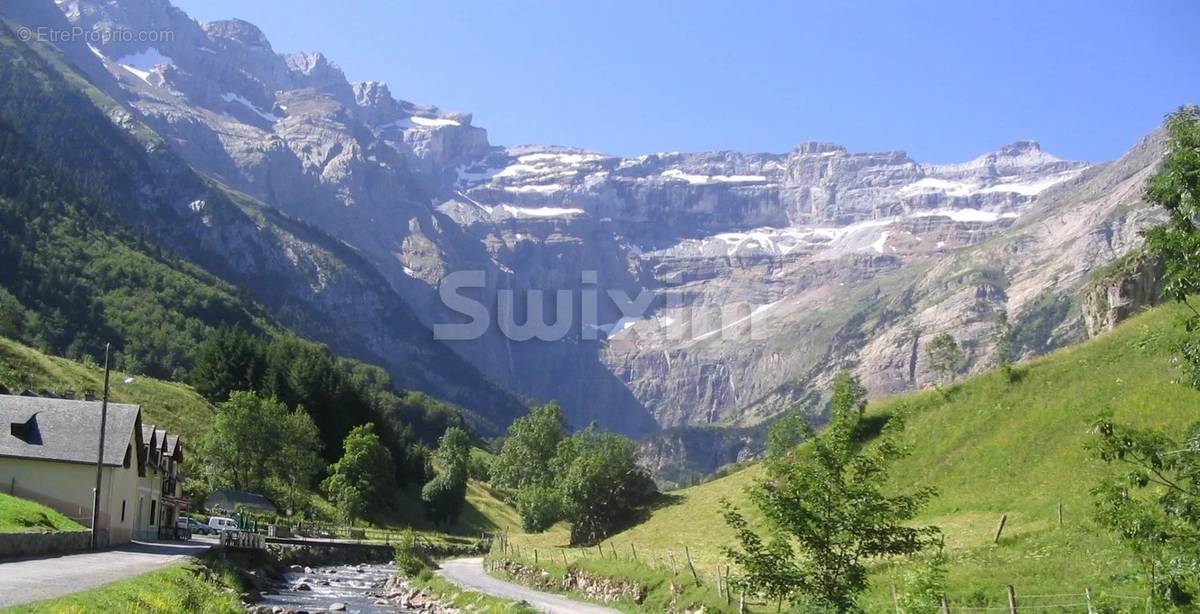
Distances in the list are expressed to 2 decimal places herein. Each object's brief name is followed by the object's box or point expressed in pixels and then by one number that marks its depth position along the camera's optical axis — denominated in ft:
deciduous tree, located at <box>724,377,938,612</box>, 86.79
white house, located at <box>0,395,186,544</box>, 191.62
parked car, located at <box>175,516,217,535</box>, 278.26
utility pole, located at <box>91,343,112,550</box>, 167.02
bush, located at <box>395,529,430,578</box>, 236.84
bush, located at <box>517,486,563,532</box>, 351.46
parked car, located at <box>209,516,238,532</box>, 279.90
